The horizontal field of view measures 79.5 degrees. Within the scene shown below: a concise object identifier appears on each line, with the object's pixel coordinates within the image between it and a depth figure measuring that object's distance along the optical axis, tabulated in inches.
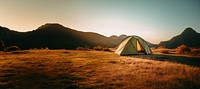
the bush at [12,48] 1096.9
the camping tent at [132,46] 687.1
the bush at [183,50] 806.6
